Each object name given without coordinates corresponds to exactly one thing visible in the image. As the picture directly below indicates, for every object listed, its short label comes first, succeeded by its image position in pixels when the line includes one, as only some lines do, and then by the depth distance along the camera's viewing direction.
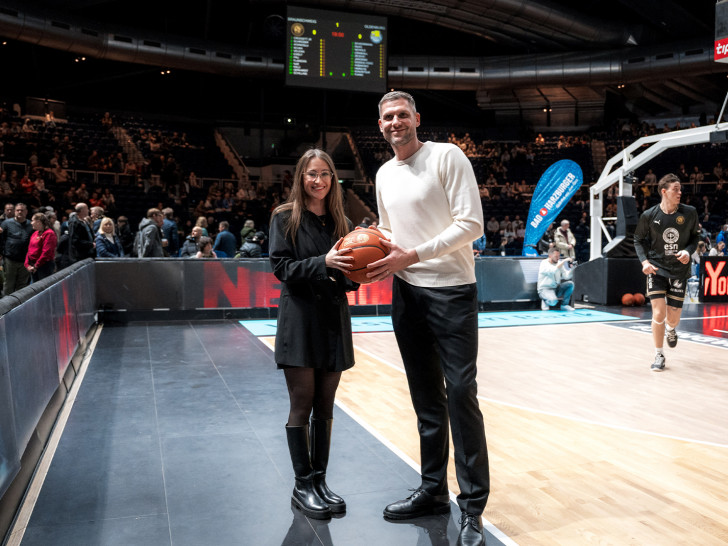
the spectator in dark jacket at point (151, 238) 10.65
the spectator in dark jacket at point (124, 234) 11.57
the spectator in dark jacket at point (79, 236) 9.60
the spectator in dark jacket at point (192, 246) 11.79
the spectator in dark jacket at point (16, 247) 9.81
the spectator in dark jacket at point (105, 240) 10.16
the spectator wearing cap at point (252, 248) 11.36
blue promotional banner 15.68
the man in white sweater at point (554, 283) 11.91
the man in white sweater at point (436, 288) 2.88
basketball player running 6.65
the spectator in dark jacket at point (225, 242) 11.97
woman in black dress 3.15
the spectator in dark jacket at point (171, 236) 11.69
